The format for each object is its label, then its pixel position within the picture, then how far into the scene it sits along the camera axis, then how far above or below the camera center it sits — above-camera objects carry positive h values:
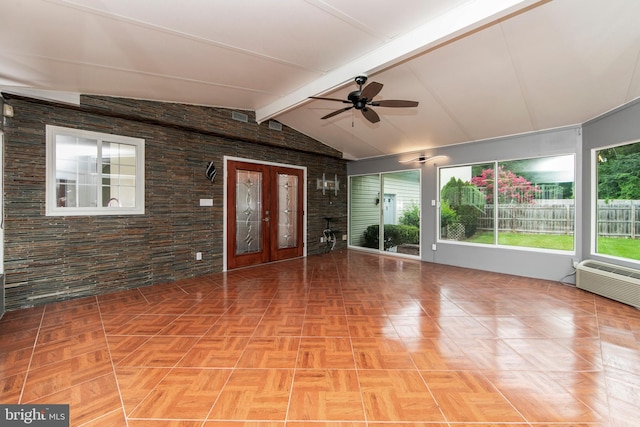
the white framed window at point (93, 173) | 3.62 +0.56
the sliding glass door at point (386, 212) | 6.60 +0.04
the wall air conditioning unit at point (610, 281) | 3.38 -0.87
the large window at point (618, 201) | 3.67 +0.18
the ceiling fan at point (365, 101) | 3.18 +1.33
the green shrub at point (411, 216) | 6.50 -0.06
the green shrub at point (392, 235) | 6.60 -0.54
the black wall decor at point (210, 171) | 5.04 +0.74
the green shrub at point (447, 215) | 5.88 -0.03
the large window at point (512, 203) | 4.67 +0.20
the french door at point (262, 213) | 5.45 +0.00
